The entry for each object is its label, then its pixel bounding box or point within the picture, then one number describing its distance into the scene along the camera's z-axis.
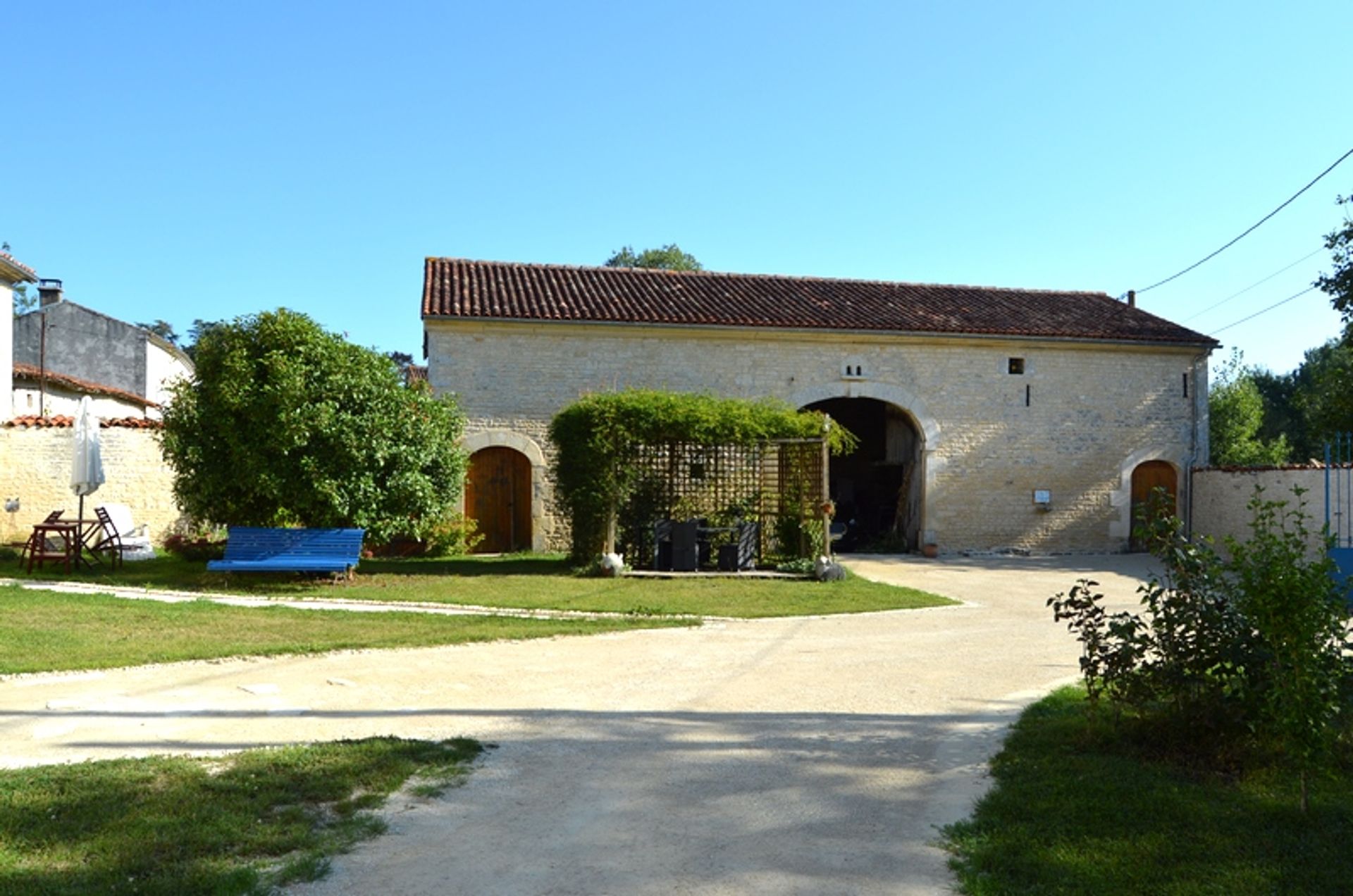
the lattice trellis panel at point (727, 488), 14.53
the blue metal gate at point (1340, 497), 13.21
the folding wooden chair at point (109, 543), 13.61
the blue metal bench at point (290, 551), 11.59
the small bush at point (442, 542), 16.80
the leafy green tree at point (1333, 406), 16.91
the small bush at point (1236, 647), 4.05
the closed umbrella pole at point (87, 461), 13.02
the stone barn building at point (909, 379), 18.36
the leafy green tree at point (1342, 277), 17.27
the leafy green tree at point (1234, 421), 31.81
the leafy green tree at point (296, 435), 12.07
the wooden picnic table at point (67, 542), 12.78
